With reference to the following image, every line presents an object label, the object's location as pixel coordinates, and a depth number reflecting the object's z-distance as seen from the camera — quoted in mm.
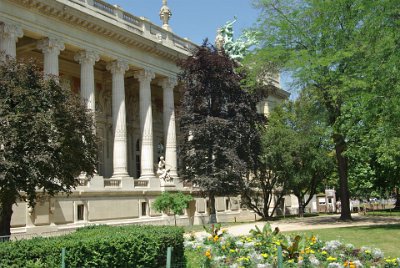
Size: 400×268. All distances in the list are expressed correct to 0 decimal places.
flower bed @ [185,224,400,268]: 12195
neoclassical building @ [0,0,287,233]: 30297
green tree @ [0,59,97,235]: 16797
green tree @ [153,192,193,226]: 33719
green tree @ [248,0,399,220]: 23656
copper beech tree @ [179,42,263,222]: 34219
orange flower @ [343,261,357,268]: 11054
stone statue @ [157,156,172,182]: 39375
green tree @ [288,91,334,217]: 36531
